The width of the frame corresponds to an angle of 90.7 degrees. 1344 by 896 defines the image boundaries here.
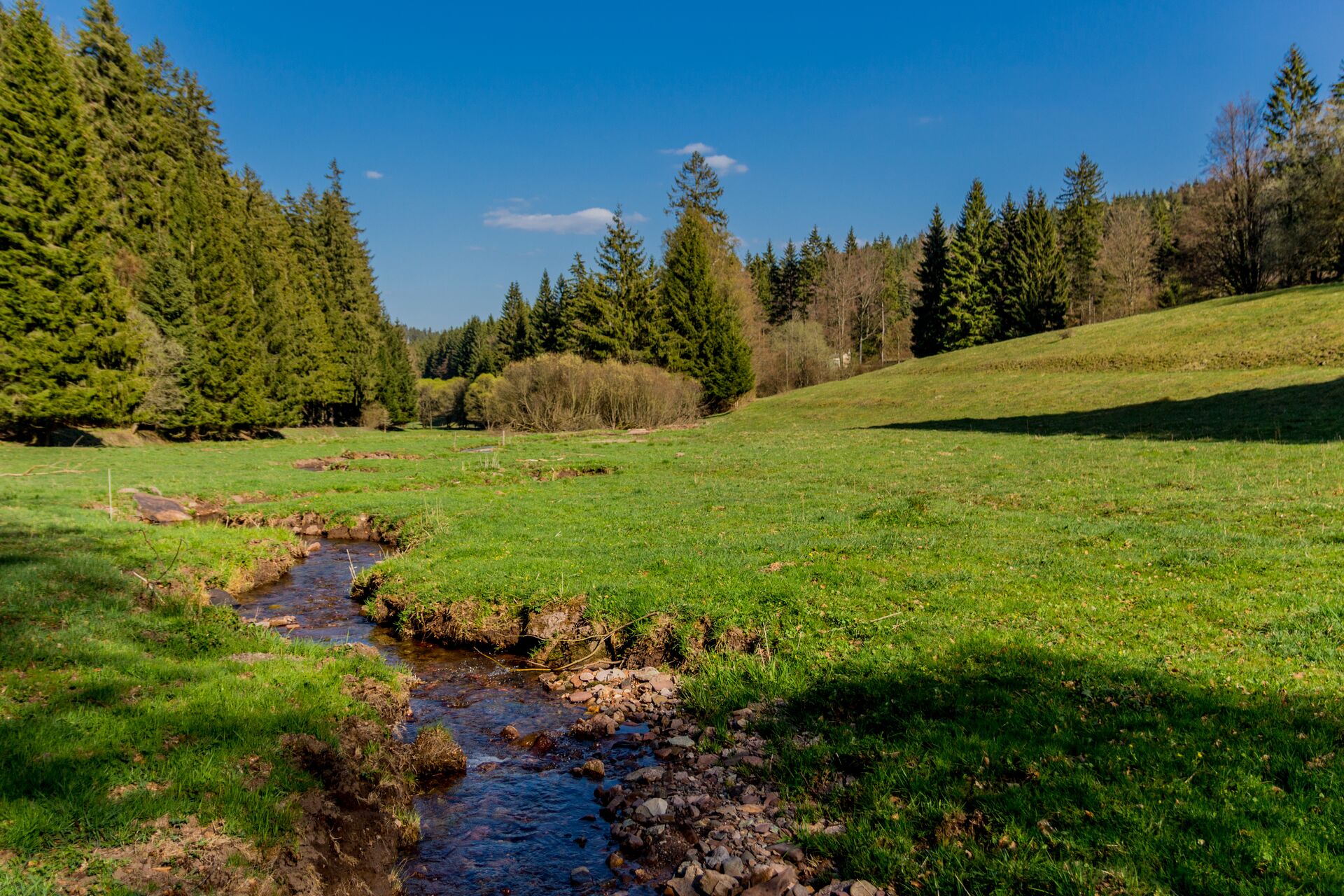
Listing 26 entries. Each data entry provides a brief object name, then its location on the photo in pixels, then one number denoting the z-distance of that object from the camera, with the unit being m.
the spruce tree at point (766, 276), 97.06
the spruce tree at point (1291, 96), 61.12
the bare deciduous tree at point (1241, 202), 59.16
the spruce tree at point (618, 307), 50.19
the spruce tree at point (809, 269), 99.06
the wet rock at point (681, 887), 4.54
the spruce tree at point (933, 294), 74.00
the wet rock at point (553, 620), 9.35
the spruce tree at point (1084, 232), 78.38
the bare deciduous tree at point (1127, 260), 72.31
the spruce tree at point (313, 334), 54.72
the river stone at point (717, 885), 4.45
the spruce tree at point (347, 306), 62.47
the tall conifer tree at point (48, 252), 28.44
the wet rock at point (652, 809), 5.44
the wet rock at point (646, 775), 6.04
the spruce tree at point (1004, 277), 73.62
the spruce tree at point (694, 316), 53.09
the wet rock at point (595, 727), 7.07
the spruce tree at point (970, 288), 72.25
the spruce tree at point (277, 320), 47.72
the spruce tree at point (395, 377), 69.81
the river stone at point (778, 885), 4.38
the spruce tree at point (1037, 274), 71.56
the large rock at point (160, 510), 15.85
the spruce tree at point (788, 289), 102.44
